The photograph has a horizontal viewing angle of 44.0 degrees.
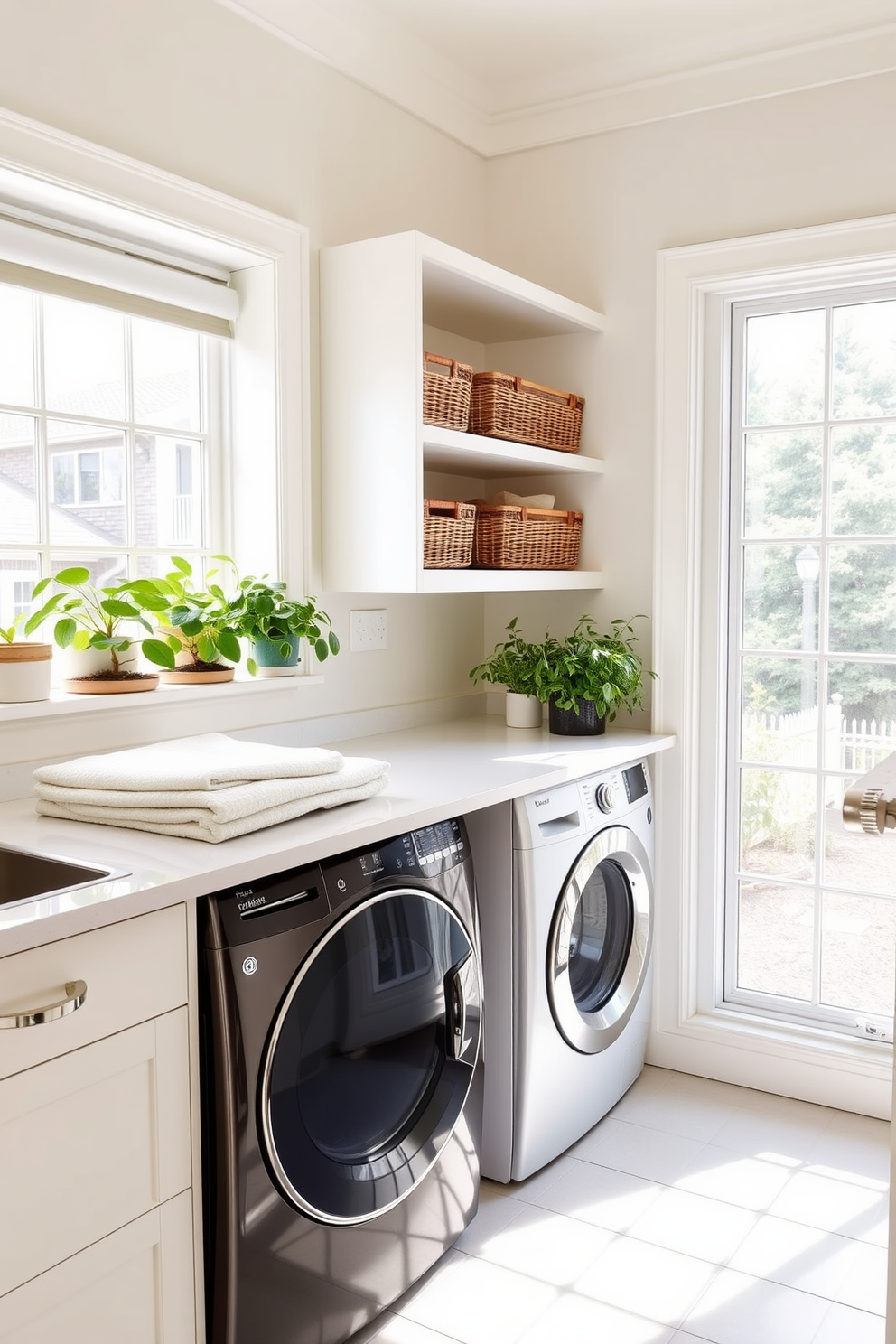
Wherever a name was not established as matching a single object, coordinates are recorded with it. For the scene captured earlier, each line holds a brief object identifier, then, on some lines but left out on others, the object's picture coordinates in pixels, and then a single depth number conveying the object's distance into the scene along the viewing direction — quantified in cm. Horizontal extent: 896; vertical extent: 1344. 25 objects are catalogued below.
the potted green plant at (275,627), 230
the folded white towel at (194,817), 163
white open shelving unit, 232
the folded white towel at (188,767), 169
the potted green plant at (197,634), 224
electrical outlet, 269
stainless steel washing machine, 224
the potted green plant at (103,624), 203
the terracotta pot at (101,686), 206
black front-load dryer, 153
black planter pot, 274
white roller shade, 193
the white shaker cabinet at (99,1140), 126
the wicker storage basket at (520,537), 268
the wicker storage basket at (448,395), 237
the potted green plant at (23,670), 189
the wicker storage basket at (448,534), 243
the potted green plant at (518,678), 281
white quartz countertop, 133
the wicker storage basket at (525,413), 259
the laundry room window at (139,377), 198
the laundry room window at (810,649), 263
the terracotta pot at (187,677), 224
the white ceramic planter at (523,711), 288
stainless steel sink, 150
